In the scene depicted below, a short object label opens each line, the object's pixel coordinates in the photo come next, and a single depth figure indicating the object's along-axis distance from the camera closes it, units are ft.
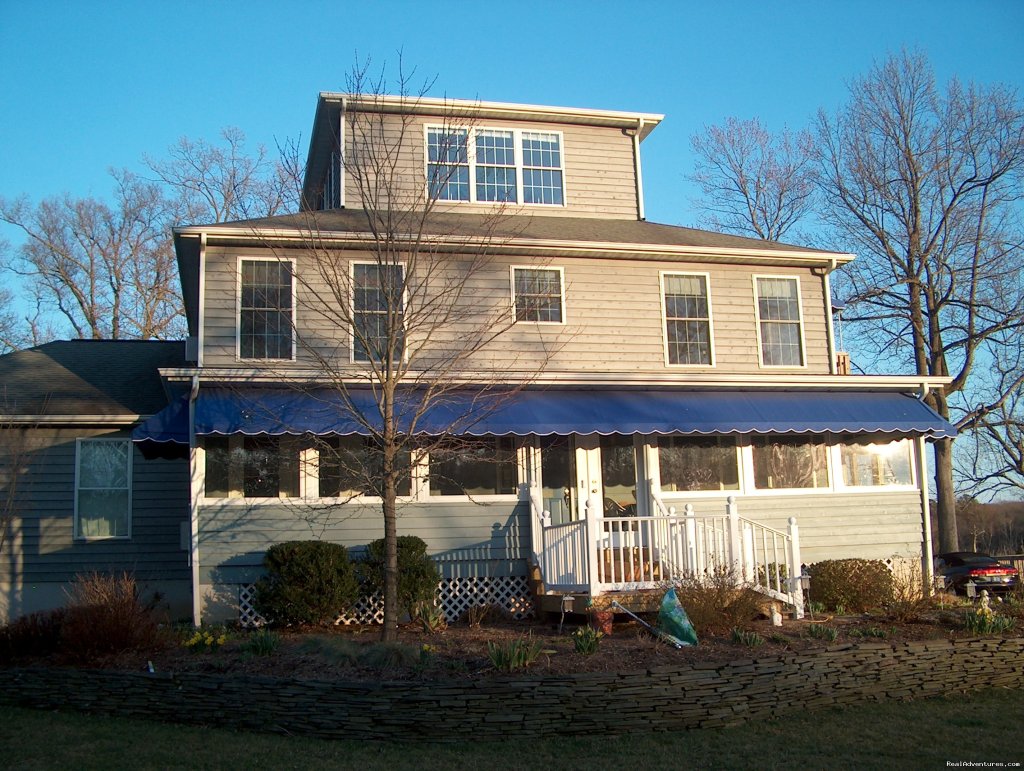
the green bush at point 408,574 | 39.65
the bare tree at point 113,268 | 101.96
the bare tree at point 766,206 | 105.29
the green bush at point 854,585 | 41.63
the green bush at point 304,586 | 38.04
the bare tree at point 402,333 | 34.30
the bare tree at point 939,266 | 87.81
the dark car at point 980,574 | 59.67
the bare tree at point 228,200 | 105.91
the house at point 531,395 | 40.65
